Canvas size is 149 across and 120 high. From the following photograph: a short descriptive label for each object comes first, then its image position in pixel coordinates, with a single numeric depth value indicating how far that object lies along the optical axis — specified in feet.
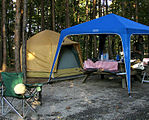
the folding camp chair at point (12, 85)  10.18
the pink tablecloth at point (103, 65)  18.93
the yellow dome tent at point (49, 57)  23.90
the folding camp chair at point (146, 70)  19.17
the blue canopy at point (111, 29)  15.67
